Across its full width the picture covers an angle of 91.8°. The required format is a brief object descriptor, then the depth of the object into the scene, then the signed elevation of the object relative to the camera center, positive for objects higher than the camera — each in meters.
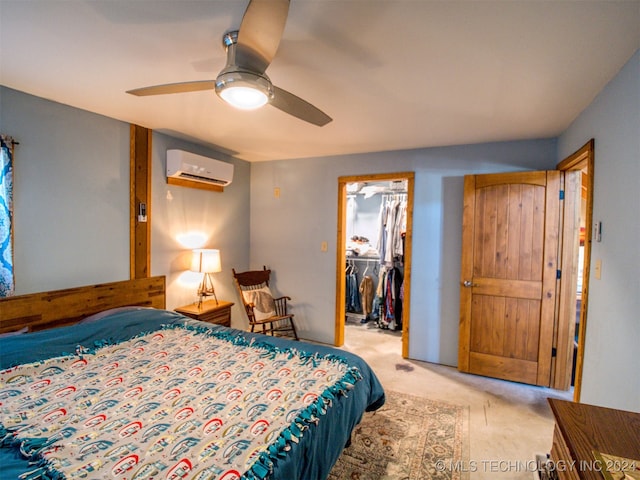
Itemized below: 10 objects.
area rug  1.83 -1.41
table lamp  3.25 -0.34
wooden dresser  0.87 -0.63
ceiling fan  1.12 +0.72
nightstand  3.10 -0.85
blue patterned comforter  1.08 -0.79
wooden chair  3.68 -0.91
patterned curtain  2.01 +0.07
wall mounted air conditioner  3.07 +0.64
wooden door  2.86 -0.39
